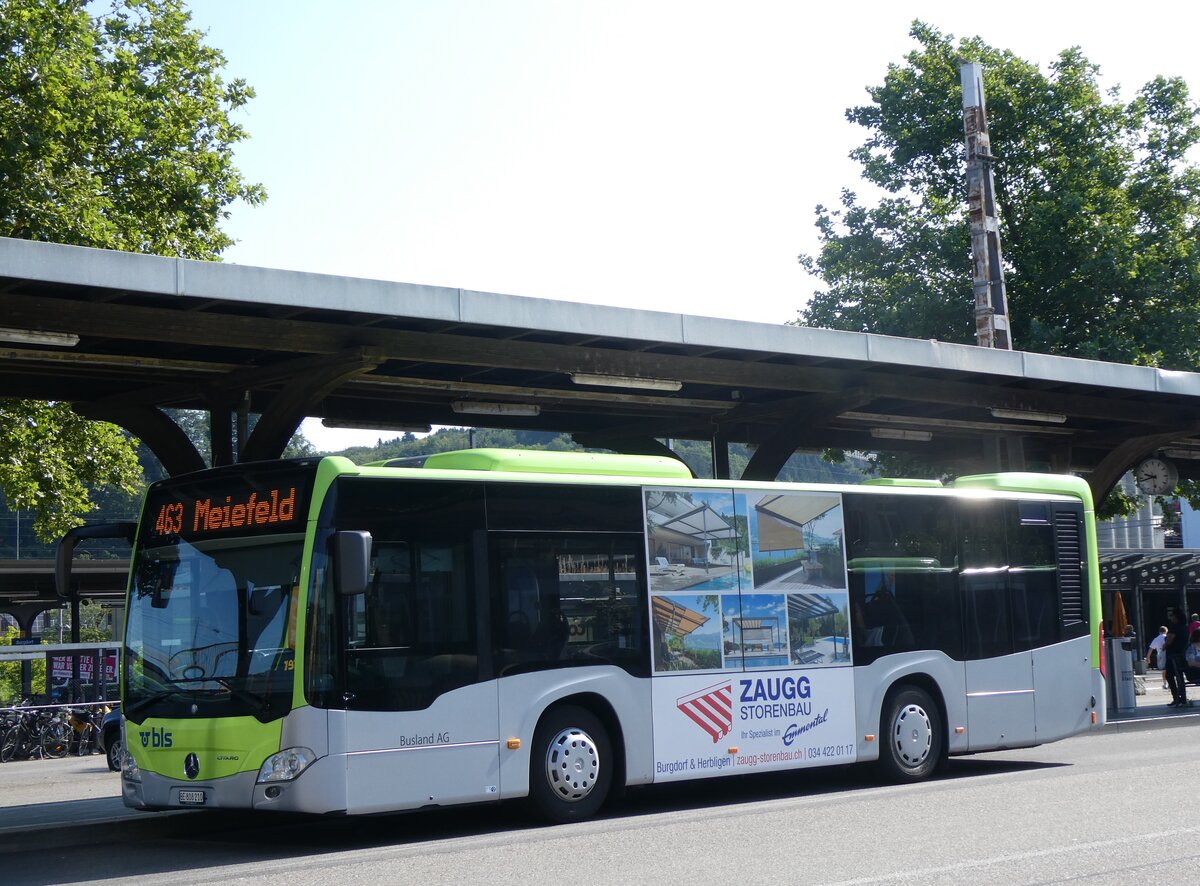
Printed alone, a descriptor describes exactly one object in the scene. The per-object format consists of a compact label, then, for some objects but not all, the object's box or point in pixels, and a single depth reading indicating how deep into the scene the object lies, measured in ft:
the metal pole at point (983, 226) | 76.54
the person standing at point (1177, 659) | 84.79
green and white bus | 34.27
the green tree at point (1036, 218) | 112.88
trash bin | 80.43
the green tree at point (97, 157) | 80.02
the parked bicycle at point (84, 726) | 86.63
